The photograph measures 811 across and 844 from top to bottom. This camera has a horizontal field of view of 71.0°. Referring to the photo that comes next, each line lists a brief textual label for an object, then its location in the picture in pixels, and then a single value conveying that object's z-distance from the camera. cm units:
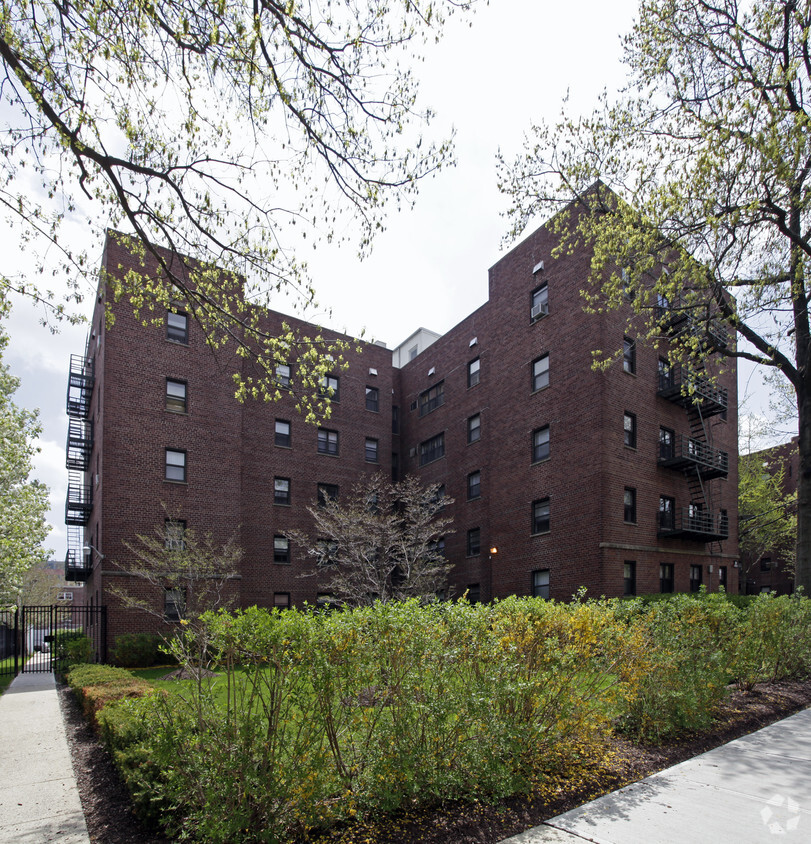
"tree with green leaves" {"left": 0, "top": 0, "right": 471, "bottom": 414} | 593
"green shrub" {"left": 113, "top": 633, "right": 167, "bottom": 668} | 1778
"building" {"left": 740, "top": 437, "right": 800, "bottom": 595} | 4297
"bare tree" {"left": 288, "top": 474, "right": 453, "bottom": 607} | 2106
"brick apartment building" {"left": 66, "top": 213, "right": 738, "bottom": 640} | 1947
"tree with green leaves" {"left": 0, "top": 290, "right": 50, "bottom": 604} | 1994
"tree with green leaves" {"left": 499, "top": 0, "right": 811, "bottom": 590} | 1081
